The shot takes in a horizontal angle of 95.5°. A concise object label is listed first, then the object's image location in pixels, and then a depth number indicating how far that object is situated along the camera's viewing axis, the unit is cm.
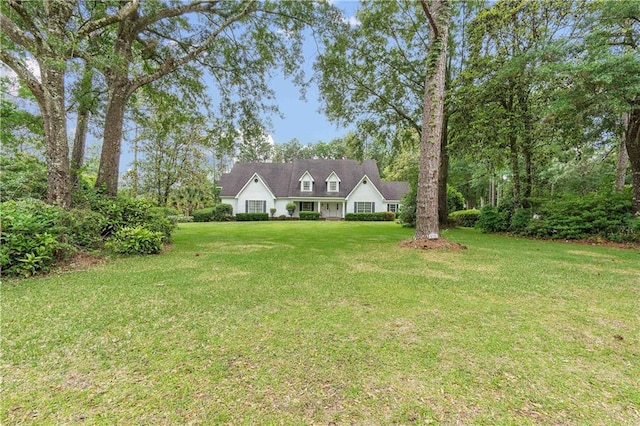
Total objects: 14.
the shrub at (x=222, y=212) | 2450
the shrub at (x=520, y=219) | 1221
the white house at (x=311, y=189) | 2792
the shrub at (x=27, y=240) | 457
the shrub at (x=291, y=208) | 2792
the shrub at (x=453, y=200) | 2012
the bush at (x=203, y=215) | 2341
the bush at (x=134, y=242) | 658
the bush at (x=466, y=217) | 1878
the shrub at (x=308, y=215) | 2709
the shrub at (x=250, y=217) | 2500
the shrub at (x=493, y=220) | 1337
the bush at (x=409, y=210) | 1648
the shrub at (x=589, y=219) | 967
